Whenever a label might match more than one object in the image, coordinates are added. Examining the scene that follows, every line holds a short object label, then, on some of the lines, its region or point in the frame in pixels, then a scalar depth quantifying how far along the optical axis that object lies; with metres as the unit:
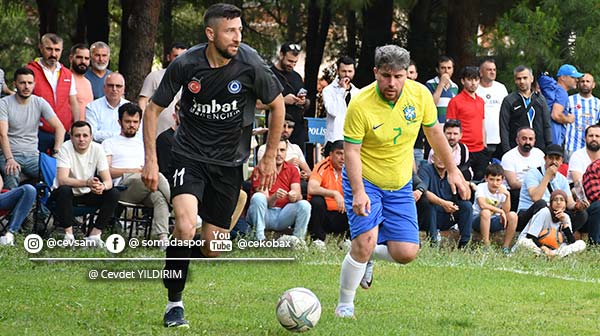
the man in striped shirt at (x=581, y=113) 16.38
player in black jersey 8.32
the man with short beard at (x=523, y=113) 15.86
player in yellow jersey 8.54
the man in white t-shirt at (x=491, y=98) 16.02
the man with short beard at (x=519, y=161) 15.27
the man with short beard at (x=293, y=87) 15.02
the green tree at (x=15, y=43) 27.69
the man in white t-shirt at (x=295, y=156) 14.70
